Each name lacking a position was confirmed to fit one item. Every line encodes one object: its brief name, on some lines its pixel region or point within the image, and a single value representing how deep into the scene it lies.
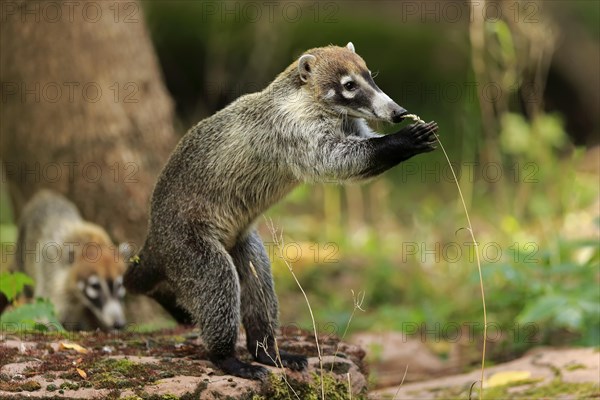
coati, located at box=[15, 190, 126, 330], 19.19
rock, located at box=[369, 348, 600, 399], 12.56
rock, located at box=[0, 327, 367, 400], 9.97
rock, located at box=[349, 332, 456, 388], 15.98
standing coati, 11.48
